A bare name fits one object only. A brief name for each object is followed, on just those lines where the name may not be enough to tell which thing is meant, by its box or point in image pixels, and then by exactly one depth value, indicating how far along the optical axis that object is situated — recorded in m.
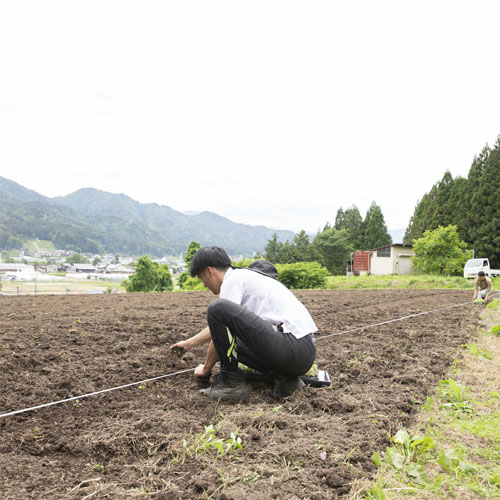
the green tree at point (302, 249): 55.97
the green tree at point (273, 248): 58.16
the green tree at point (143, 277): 41.78
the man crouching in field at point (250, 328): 2.70
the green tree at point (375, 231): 54.22
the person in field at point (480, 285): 9.55
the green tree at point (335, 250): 58.28
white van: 22.06
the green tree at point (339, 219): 67.31
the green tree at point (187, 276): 32.41
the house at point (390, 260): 38.86
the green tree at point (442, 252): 30.50
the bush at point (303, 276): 21.42
